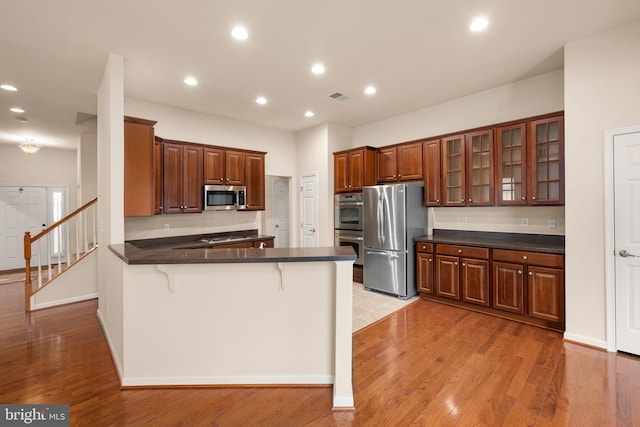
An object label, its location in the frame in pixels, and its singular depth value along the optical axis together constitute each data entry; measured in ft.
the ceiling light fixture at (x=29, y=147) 19.35
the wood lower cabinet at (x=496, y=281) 10.89
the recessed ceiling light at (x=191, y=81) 12.47
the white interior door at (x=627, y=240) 8.93
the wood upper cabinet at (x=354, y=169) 17.31
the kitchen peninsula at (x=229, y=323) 7.59
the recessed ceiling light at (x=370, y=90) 13.67
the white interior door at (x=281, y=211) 21.71
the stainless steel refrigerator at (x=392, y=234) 14.75
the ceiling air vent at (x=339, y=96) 14.34
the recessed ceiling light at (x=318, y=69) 11.41
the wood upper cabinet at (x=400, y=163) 15.89
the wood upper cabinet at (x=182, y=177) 14.42
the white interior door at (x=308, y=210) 19.47
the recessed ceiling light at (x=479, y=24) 8.68
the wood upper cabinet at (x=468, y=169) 13.58
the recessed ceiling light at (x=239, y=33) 9.00
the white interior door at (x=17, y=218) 22.38
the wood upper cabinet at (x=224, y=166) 15.88
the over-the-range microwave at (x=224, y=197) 15.76
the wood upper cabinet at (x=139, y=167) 11.43
